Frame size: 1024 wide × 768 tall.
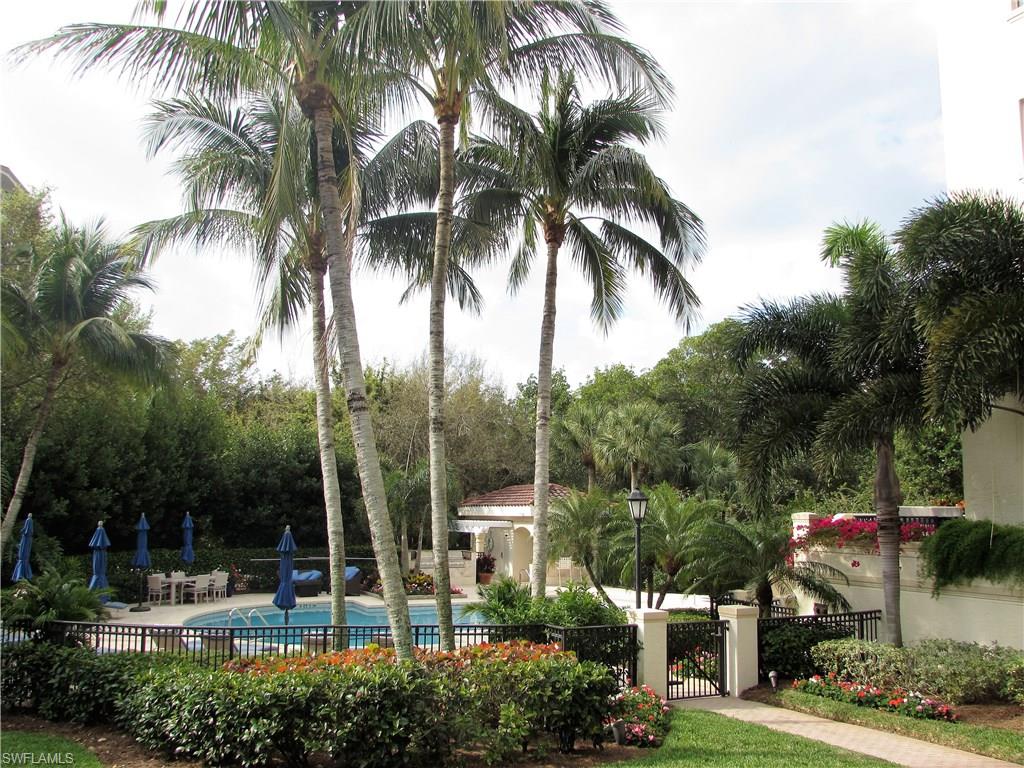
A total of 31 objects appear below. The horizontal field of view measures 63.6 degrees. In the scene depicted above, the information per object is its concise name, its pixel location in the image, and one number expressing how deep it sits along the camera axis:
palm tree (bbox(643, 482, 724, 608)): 17.65
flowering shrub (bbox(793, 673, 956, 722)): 10.96
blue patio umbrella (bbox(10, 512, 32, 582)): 18.29
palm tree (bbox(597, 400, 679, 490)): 31.19
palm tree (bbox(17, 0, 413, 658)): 9.17
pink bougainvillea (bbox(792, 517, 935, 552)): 14.95
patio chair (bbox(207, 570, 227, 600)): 24.15
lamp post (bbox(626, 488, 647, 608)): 13.41
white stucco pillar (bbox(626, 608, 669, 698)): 12.05
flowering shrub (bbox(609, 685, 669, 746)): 9.46
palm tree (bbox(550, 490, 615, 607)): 21.28
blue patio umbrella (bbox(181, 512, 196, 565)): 23.44
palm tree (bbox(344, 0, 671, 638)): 9.15
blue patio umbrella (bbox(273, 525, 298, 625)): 18.03
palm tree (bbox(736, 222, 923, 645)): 12.89
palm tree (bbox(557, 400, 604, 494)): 34.22
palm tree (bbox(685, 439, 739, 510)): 33.03
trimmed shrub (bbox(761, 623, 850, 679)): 13.39
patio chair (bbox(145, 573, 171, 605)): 23.41
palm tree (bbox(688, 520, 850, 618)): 15.16
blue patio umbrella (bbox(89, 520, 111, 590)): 19.64
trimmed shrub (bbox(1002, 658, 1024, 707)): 11.38
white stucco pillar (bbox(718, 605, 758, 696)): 12.98
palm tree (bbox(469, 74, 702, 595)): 13.59
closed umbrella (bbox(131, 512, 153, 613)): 21.75
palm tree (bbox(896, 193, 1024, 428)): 10.98
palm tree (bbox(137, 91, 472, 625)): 13.45
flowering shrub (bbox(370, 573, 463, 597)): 26.12
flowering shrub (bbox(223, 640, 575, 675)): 8.93
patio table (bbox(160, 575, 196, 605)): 23.44
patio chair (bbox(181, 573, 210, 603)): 23.55
